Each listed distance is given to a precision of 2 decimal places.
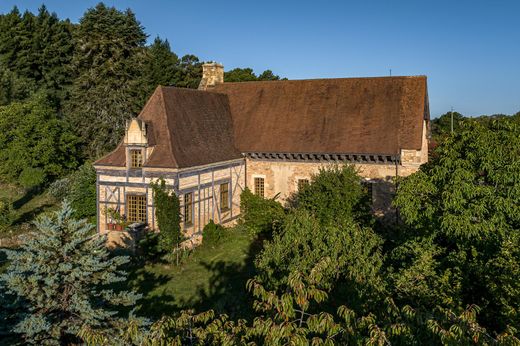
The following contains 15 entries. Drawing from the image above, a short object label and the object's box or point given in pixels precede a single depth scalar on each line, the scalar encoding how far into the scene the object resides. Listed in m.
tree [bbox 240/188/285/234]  21.20
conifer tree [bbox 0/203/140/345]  8.62
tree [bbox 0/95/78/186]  29.69
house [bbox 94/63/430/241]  19.41
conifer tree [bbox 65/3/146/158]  35.91
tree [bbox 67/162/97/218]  24.32
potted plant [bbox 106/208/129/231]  19.07
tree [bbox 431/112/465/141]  60.85
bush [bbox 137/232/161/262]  18.16
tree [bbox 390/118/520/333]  9.58
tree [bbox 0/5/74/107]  42.84
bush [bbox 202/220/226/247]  19.91
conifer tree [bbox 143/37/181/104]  41.28
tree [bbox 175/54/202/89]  46.03
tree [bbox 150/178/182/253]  17.80
